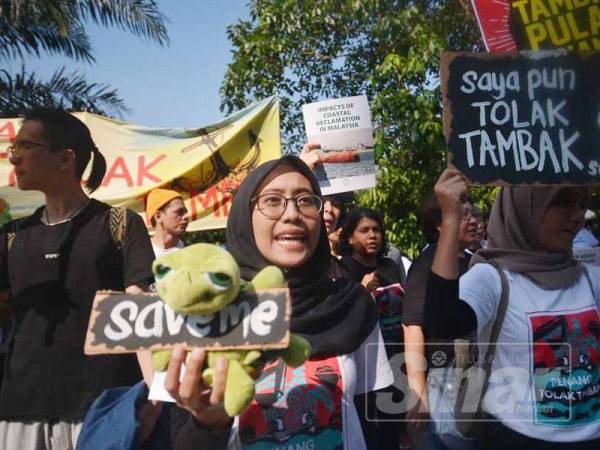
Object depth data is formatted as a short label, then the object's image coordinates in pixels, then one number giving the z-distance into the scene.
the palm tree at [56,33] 8.87
